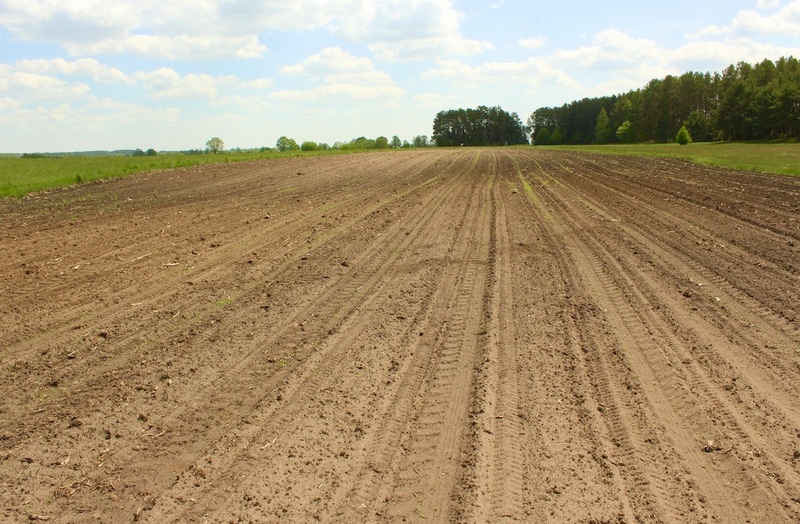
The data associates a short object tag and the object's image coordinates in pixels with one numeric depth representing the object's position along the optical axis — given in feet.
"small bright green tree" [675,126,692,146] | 239.87
